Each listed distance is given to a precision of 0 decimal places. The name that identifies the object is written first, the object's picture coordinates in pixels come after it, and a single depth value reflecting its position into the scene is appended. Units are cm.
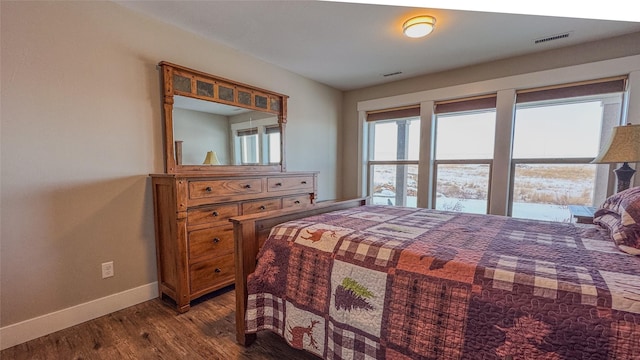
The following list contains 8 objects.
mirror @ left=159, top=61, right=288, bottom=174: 217
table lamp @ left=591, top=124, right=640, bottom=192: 177
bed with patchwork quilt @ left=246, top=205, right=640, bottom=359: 78
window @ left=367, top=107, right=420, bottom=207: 368
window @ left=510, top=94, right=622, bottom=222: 261
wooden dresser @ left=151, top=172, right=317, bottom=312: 190
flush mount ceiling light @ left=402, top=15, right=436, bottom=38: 205
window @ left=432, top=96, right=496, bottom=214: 314
